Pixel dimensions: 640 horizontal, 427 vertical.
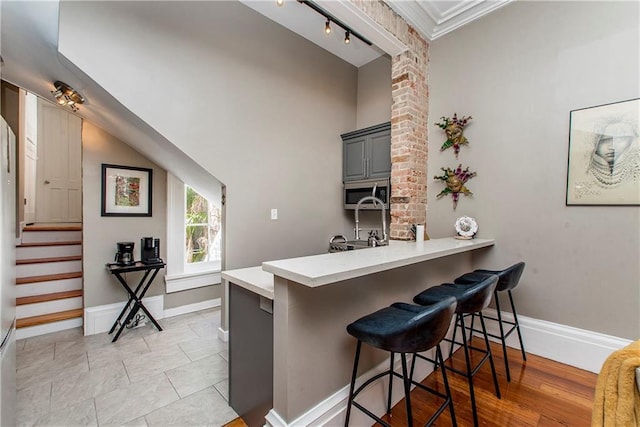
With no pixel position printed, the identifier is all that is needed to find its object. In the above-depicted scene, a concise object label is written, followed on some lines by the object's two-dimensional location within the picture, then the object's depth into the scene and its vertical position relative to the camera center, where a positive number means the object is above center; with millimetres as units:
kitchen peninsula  1284 -585
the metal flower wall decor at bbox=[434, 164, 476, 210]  2900 +322
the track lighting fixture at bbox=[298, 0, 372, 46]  2674 +1989
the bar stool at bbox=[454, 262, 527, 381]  2023 -554
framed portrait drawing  2045 +449
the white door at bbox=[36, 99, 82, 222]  4555 +664
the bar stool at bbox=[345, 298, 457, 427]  1140 -547
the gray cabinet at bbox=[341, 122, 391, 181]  3398 +732
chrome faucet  2696 -306
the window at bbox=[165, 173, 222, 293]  3400 -420
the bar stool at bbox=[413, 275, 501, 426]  1549 -562
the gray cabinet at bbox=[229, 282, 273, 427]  1470 -870
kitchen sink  3217 -440
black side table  2781 -859
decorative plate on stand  2719 -172
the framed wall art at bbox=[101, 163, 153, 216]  3014 +167
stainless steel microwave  3375 +228
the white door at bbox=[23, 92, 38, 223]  4027 +735
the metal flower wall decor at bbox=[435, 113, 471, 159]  2928 +858
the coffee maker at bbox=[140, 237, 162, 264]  3040 -508
